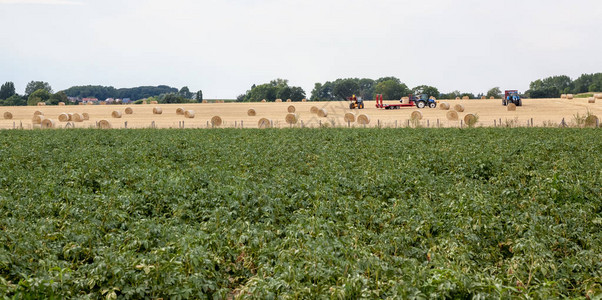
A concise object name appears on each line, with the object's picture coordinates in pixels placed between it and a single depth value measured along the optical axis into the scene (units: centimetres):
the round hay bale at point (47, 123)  4316
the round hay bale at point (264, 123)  4151
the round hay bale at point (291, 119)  4375
